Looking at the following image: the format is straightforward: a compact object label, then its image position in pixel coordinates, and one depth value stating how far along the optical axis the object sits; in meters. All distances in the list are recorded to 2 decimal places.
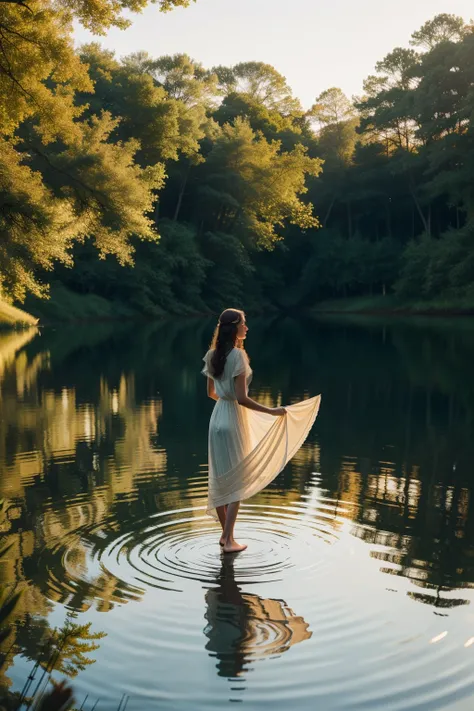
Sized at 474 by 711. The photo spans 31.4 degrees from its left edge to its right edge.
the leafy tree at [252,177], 60.38
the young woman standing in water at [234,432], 6.97
